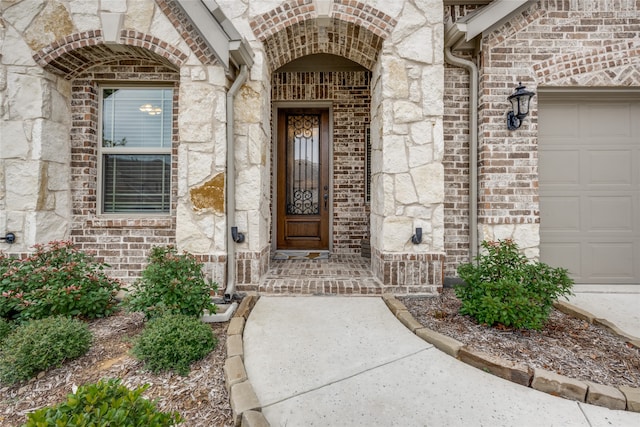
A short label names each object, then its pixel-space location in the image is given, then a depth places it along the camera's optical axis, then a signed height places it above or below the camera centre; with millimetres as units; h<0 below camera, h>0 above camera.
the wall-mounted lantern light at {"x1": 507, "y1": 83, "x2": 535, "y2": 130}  3318 +1186
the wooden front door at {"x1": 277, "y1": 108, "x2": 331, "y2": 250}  5109 +574
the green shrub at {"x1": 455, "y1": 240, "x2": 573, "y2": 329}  2418 -587
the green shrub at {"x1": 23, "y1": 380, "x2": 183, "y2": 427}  1022 -670
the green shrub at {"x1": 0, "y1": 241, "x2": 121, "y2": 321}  2445 -585
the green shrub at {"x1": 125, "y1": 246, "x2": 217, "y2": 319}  2465 -601
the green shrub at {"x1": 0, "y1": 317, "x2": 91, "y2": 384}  1945 -854
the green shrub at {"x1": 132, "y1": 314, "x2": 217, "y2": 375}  2021 -854
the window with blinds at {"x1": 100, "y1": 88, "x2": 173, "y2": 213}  3703 +764
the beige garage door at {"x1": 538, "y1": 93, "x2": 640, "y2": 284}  3791 +403
